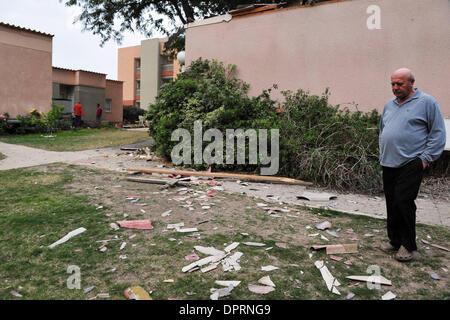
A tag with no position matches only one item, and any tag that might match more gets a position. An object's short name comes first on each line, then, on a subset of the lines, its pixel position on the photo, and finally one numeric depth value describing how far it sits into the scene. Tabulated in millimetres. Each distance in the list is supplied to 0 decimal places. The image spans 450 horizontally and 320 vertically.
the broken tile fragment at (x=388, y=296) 2748
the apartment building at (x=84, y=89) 25775
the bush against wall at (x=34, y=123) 16391
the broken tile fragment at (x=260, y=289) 2785
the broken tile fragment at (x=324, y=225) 4430
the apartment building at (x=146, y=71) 37281
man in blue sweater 3428
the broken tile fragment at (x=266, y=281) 2898
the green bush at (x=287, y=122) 6898
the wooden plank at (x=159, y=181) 6598
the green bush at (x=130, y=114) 32188
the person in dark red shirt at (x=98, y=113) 24906
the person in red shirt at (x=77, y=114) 21467
